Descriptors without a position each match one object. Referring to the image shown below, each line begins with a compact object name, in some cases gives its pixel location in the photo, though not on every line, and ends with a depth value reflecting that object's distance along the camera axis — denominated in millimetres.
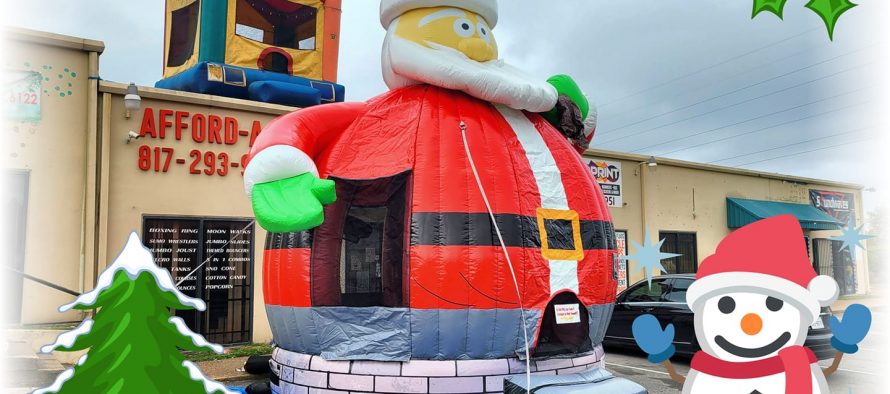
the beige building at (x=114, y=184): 9391
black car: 9180
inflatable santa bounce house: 5121
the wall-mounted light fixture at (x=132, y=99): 9500
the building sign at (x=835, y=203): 21750
